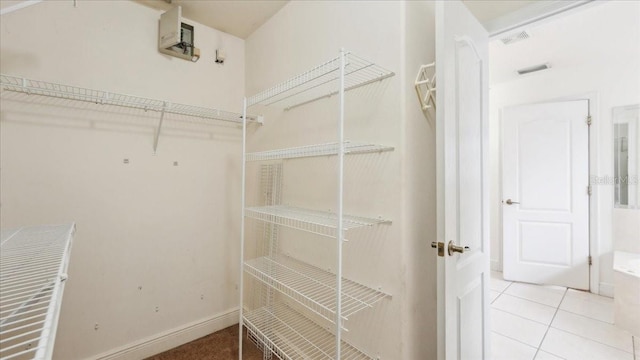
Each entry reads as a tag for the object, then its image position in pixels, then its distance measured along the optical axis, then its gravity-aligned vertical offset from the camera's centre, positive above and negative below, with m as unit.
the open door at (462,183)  1.16 +0.00
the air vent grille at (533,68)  3.00 +1.29
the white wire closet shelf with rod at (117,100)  1.53 +0.53
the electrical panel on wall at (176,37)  1.89 +1.04
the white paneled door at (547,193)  3.00 -0.11
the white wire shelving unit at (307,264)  1.35 -0.55
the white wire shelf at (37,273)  0.54 -0.26
